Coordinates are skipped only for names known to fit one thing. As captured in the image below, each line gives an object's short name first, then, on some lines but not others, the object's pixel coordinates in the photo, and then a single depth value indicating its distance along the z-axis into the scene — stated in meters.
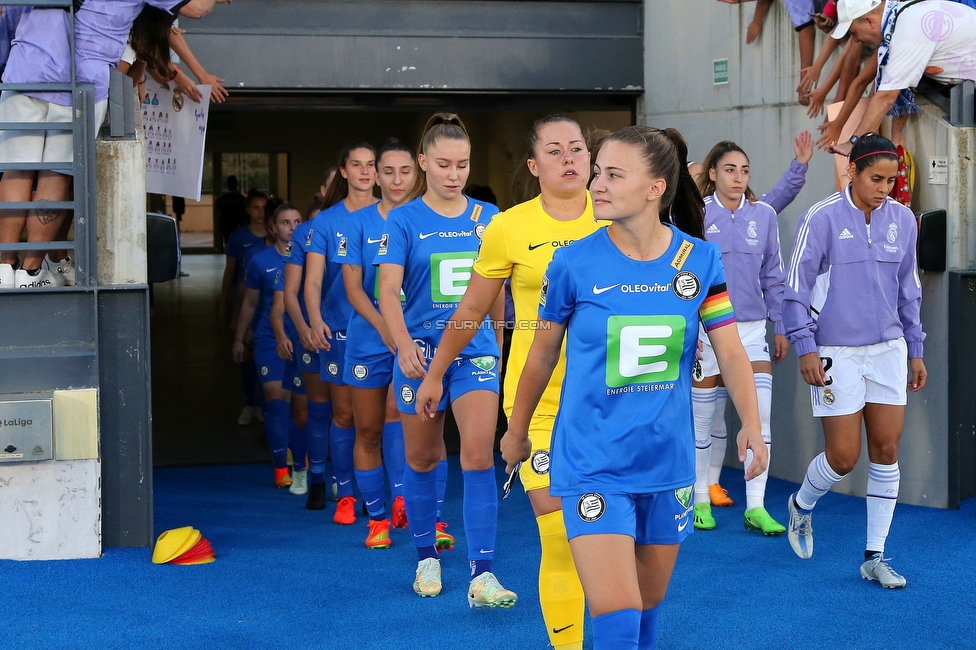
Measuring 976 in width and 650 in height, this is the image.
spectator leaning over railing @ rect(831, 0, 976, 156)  6.67
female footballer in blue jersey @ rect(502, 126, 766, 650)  3.35
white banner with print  6.80
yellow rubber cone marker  5.67
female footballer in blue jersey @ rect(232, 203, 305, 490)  8.12
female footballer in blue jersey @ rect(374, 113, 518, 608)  5.06
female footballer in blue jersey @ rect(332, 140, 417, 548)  6.14
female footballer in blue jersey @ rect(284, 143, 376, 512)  7.01
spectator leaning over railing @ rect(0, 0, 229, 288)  5.64
